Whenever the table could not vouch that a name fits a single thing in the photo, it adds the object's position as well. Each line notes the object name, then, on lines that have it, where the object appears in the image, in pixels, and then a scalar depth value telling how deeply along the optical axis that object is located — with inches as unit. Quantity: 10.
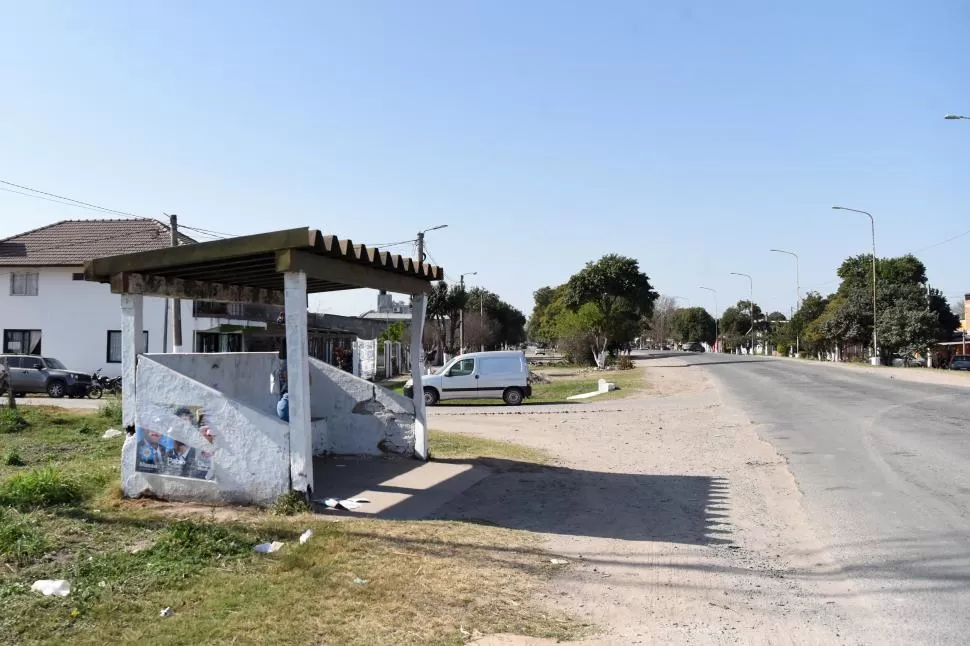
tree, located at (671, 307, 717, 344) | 5660.9
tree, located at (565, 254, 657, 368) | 2696.9
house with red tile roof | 1464.1
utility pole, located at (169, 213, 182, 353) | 956.6
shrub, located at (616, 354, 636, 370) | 2053.4
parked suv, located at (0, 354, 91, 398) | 1130.0
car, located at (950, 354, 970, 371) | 1935.3
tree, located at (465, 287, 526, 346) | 3120.1
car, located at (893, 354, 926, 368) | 2314.2
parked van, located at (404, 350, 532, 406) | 1063.6
